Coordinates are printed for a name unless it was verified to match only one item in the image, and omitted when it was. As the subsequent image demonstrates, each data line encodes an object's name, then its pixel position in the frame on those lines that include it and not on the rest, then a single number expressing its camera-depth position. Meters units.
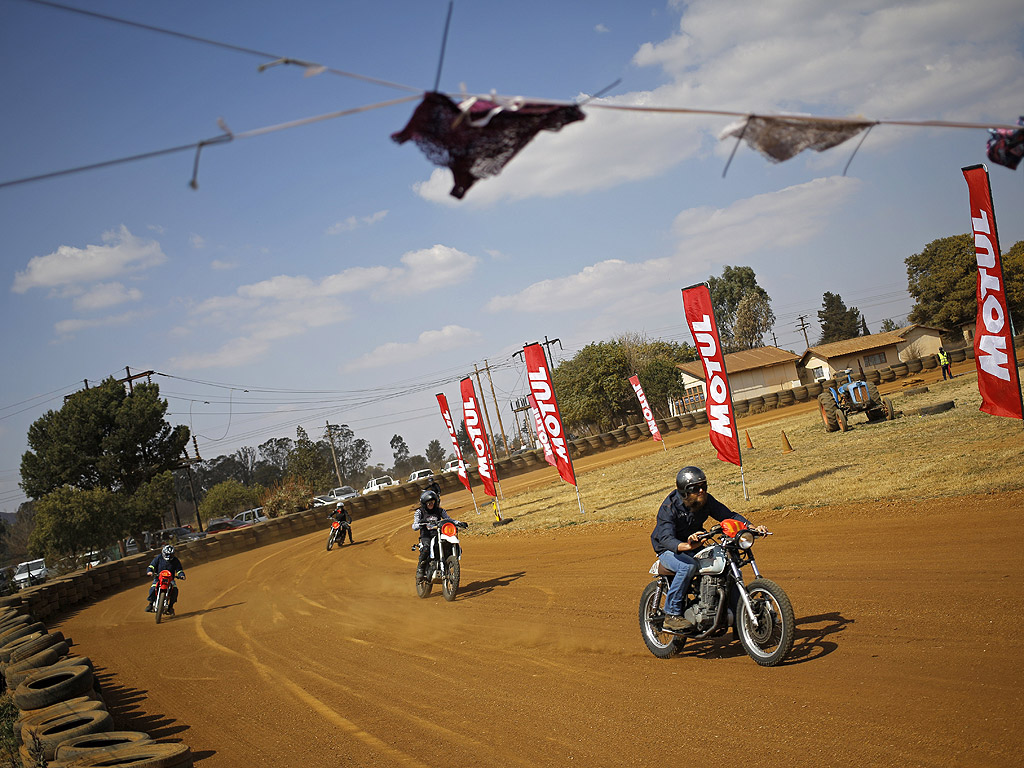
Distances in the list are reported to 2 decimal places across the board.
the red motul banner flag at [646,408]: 36.00
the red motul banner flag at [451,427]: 28.61
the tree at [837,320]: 119.62
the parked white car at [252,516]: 55.91
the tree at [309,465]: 77.18
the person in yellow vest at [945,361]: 38.34
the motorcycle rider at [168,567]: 18.25
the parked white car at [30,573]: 41.73
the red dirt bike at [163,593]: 18.07
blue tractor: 25.12
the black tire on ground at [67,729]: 6.77
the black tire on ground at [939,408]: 23.08
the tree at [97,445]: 54.97
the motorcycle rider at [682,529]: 6.83
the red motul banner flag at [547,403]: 20.67
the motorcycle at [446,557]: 13.12
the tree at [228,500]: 65.94
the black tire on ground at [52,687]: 8.30
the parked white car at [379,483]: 60.81
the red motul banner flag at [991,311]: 10.52
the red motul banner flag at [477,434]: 25.69
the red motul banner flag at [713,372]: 15.73
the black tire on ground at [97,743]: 6.26
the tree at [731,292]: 109.88
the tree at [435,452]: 134.00
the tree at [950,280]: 63.12
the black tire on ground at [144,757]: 5.98
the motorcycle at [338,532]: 28.95
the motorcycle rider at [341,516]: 29.52
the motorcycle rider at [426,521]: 13.86
